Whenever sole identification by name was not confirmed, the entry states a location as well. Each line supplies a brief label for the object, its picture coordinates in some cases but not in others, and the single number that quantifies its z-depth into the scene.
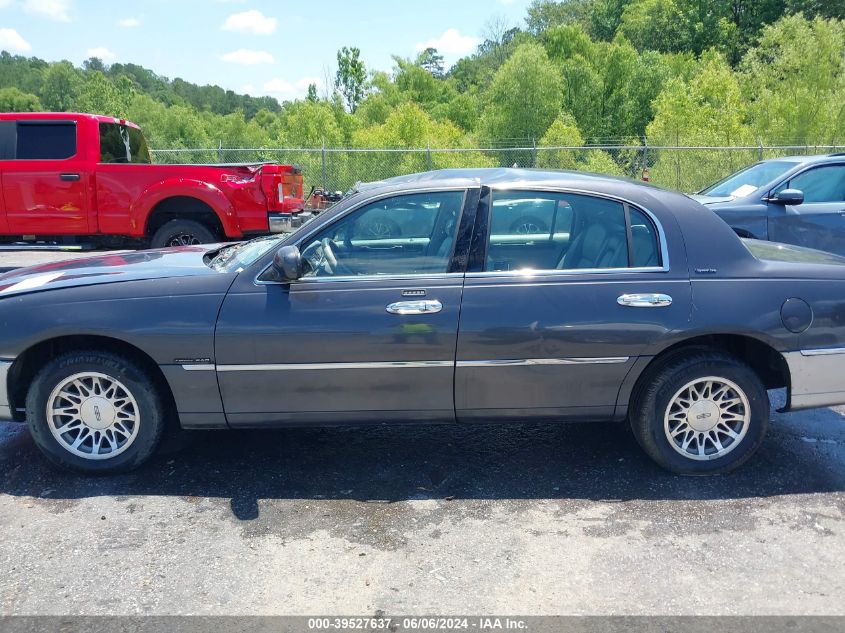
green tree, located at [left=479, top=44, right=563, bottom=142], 26.45
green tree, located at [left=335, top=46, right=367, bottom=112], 51.59
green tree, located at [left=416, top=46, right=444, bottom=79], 99.88
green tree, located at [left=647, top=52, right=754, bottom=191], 18.38
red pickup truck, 10.09
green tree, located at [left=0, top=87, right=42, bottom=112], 79.38
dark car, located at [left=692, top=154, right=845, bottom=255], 8.49
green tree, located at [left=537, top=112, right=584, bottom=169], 19.58
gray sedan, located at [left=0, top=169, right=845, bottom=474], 3.92
